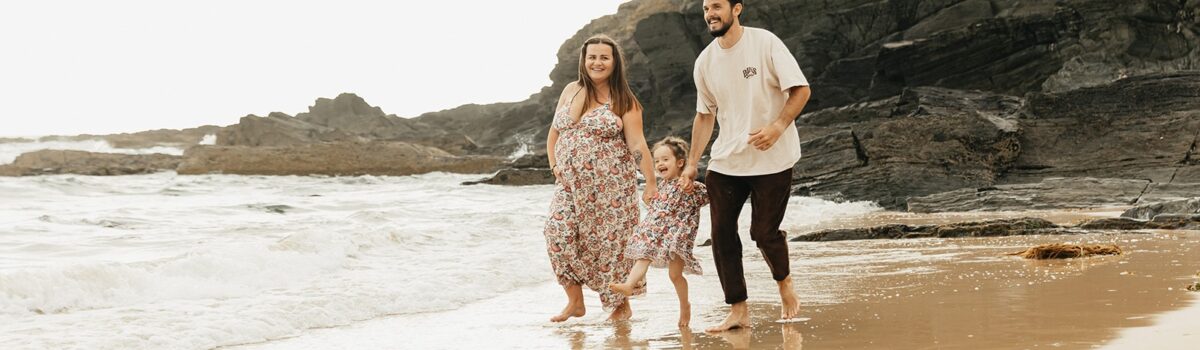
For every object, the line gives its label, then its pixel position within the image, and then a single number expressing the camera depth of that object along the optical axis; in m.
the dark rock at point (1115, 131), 18.27
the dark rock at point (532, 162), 32.38
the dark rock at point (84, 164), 44.44
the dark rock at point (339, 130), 56.12
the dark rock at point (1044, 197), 15.37
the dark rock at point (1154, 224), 9.32
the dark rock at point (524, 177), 29.77
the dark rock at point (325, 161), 43.66
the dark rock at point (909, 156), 19.22
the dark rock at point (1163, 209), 10.80
